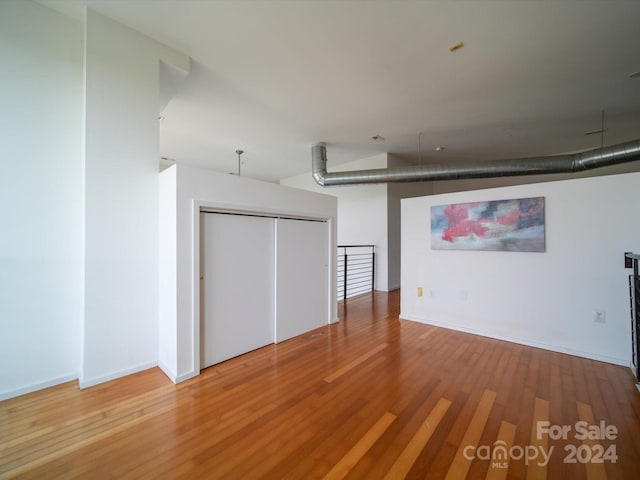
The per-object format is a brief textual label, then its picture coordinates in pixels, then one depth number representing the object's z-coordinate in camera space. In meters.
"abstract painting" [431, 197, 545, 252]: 2.97
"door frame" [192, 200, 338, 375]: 2.32
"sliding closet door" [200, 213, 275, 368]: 2.49
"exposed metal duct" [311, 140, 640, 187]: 3.58
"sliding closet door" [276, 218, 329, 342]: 3.15
